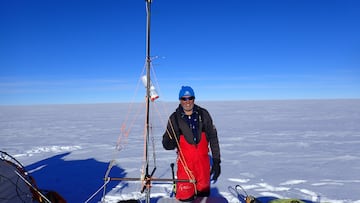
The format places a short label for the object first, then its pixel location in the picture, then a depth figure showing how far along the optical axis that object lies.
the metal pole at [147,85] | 2.55
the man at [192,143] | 3.25
